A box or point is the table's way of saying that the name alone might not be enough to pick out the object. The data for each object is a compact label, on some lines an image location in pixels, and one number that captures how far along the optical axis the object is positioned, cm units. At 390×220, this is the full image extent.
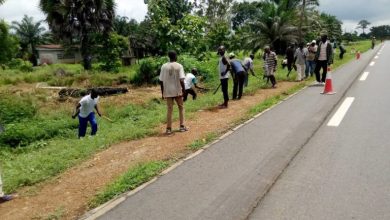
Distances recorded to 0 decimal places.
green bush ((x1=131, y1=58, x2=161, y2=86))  2430
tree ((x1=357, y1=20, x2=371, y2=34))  15950
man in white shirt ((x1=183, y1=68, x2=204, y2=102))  1548
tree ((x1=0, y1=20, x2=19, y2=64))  4253
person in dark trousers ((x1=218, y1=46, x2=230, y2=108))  1284
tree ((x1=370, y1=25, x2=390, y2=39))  16000
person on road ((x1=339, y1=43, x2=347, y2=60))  3560
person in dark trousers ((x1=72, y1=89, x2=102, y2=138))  1185
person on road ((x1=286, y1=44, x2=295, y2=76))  2273
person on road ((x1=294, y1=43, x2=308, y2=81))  1895
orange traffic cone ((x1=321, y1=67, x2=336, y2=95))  1433
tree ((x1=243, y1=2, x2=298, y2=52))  3378
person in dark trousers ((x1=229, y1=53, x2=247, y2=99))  1403
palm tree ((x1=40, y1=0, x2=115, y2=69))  3706
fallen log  2206
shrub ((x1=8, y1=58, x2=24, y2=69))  4461
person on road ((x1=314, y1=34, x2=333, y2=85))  1603
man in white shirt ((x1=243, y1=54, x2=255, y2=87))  1845
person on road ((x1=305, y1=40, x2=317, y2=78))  1927
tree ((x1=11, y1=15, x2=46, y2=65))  7143
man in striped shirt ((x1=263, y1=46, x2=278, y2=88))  1718
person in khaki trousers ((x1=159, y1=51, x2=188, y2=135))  934
